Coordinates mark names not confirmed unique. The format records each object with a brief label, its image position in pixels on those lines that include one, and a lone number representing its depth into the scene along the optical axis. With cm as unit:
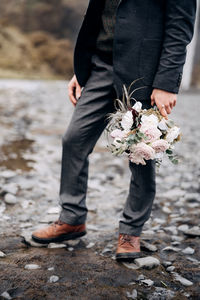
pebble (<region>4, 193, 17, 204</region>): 370
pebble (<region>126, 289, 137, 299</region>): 222
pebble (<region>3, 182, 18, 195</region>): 392
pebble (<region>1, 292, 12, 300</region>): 212
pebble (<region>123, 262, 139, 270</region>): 260
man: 238
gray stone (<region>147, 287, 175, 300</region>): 224
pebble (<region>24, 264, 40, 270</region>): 249
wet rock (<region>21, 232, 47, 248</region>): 287
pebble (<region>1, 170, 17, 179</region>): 444
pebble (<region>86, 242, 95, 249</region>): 293
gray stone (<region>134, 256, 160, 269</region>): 260
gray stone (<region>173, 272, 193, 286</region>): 244
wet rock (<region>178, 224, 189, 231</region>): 330
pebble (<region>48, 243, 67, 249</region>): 287
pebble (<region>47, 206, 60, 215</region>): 356
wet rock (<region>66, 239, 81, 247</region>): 294
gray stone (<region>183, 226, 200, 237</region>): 317
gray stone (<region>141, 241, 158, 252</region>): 290
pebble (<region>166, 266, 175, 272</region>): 262
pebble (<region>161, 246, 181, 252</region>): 293
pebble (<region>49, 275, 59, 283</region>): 235
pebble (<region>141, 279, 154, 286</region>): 239
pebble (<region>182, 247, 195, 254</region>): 289
